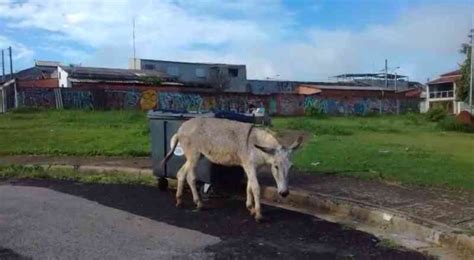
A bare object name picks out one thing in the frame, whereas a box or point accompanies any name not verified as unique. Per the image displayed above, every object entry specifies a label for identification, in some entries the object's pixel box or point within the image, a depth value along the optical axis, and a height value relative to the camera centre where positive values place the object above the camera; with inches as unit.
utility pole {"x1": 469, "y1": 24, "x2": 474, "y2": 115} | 1800.9 +27.5
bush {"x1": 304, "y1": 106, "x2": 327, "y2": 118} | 1881.2 -22.5
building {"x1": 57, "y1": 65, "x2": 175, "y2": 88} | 2182.6 +126.3
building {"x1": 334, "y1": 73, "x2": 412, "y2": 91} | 3996.1 +175.5
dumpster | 370.0 -34.8
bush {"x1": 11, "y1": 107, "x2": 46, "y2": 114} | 1478.6 -0.8
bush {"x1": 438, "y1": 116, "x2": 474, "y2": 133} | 1064.2 -42.1
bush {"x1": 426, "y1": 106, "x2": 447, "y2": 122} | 1477.9 -27.3
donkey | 316.2 -24.5
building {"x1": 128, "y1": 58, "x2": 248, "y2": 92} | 2945.4 +187.9
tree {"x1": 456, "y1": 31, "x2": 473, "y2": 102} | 2031.3 +97.4
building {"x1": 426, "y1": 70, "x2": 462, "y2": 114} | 3245.6 +83.7
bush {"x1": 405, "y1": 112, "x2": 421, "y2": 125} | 1391.0 -41.7
